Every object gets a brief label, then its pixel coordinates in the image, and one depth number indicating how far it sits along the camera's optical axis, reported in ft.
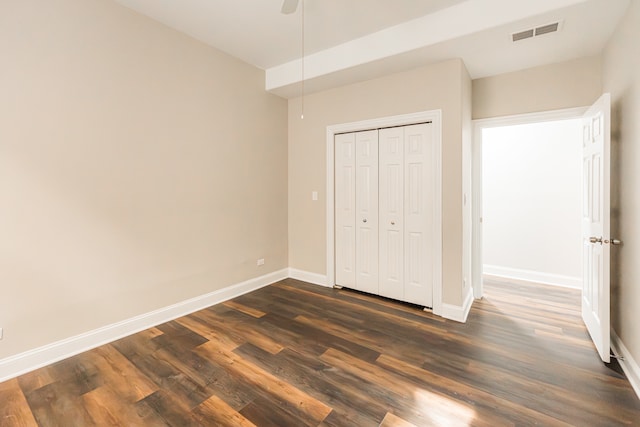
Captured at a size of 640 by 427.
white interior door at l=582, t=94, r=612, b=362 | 7.36
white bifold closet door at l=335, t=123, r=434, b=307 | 10.91
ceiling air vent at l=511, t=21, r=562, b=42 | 8.05
